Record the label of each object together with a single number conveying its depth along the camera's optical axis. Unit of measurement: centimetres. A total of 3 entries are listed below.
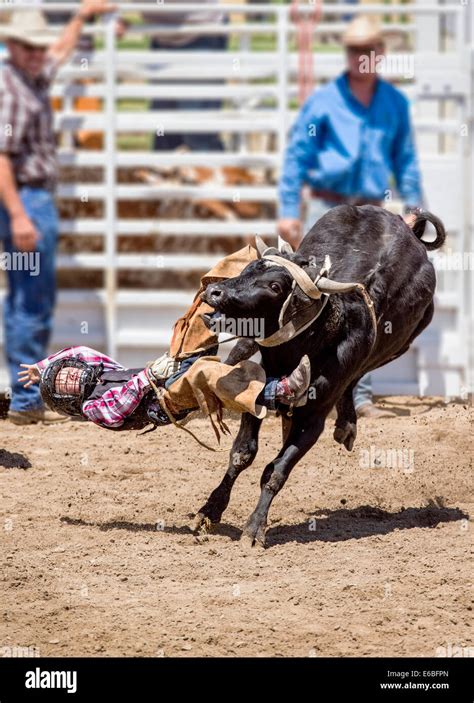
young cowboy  1165
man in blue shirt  1714
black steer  1147
